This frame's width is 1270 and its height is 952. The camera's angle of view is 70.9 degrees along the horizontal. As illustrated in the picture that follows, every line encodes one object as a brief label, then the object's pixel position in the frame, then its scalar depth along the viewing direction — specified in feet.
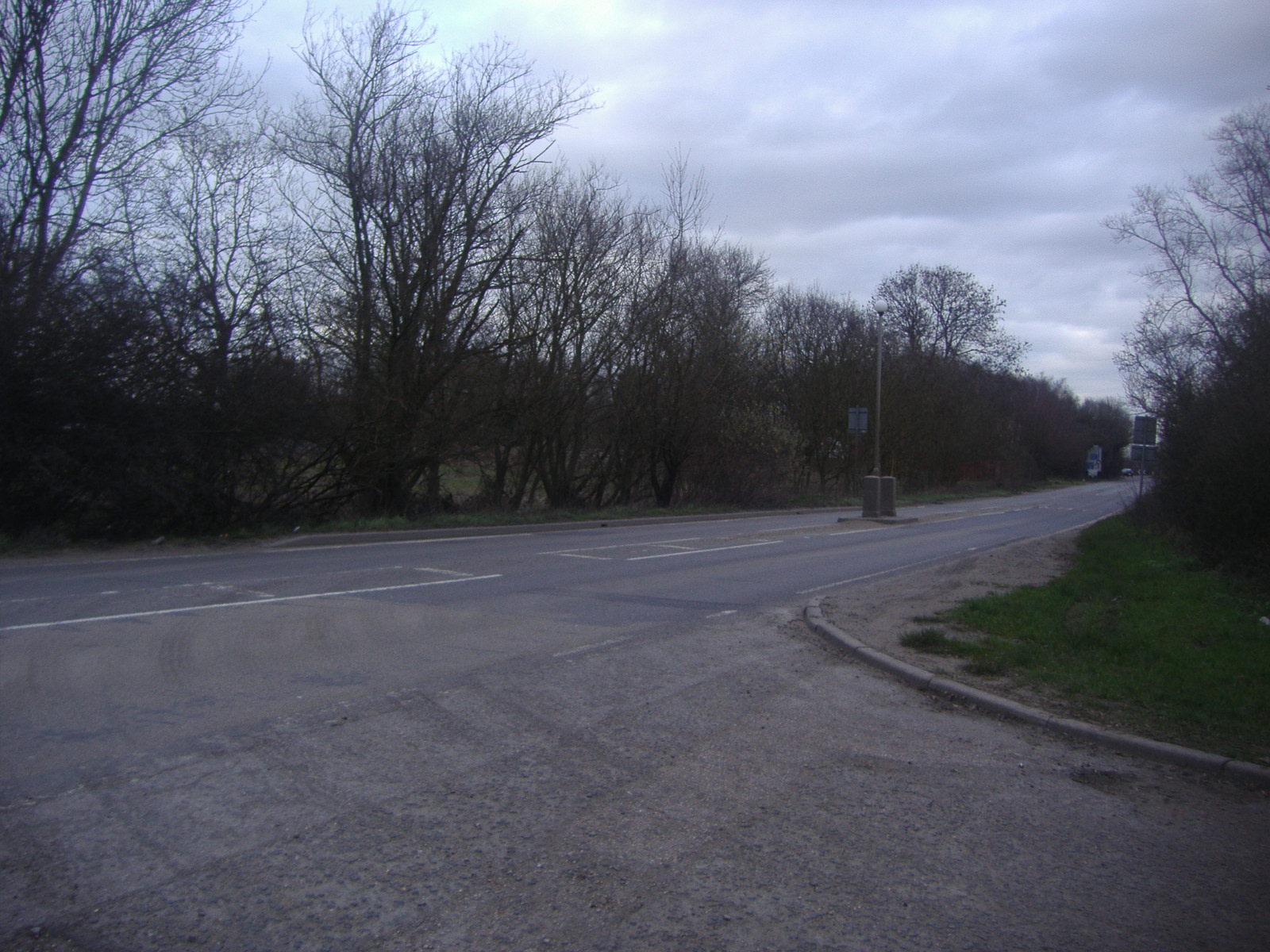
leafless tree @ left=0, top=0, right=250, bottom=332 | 55.01
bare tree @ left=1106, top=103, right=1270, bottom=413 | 71.82
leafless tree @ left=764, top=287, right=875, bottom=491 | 154.20
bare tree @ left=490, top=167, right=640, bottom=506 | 83.20
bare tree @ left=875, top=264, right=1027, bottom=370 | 209.97
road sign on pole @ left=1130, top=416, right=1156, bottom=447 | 79.30
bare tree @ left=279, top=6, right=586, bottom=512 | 70.95
